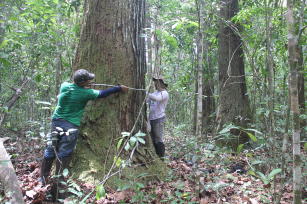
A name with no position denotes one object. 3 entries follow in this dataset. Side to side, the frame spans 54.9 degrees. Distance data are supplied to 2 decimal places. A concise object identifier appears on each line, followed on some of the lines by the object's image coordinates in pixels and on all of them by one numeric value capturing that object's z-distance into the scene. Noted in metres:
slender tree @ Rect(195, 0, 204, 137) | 4.02
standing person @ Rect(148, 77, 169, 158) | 6.05
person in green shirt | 4.17
